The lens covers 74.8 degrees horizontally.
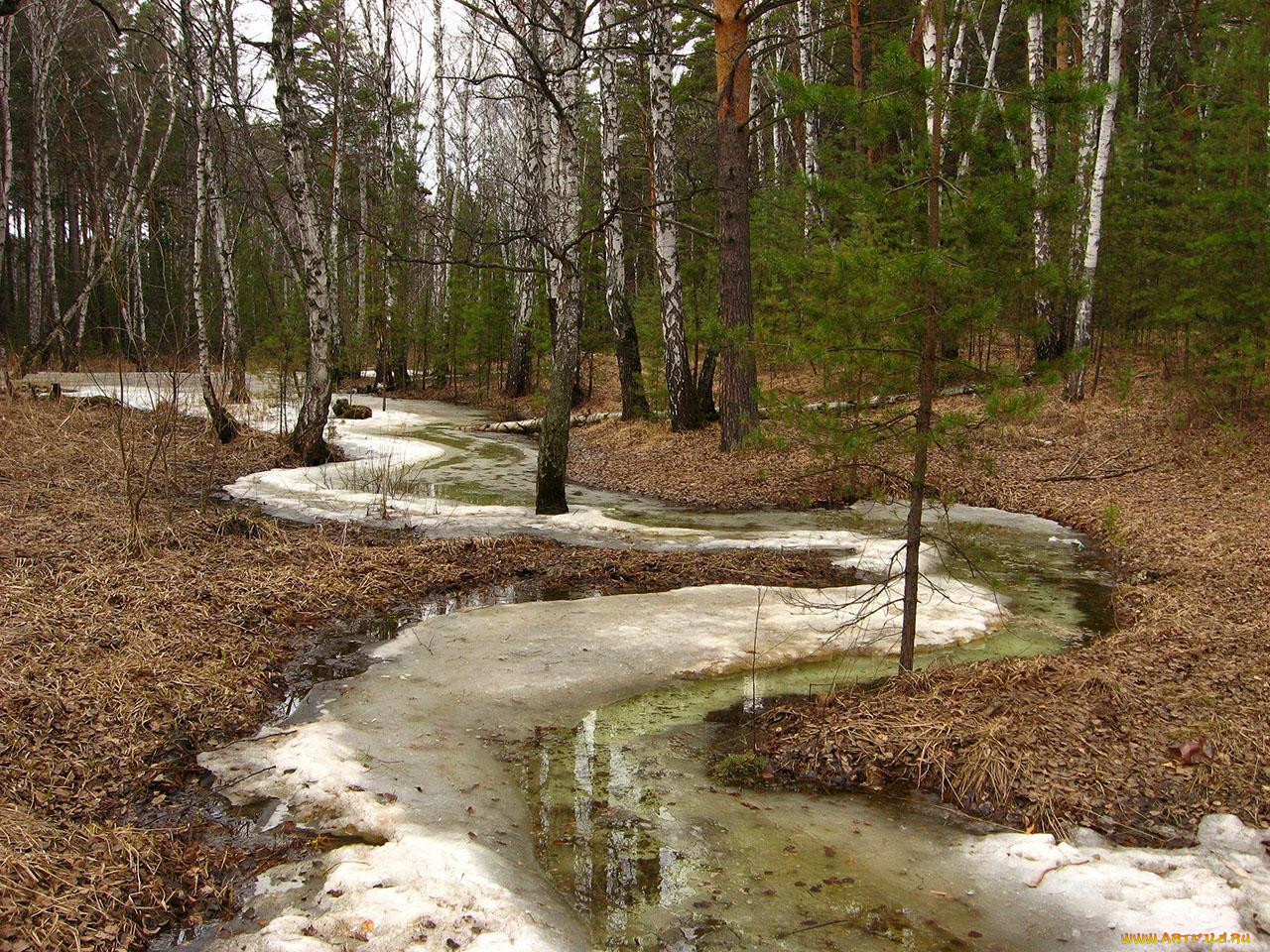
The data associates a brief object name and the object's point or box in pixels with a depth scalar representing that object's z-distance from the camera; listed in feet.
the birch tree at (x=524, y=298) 70.38
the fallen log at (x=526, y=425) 57.57
